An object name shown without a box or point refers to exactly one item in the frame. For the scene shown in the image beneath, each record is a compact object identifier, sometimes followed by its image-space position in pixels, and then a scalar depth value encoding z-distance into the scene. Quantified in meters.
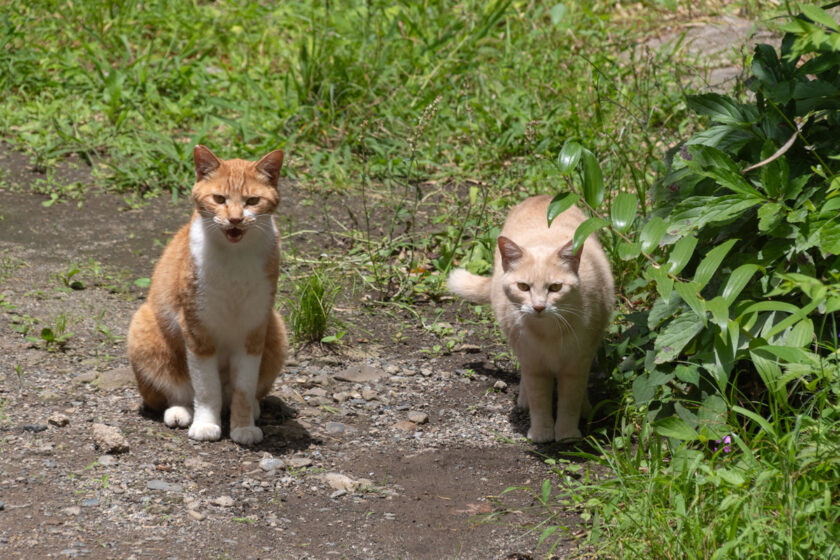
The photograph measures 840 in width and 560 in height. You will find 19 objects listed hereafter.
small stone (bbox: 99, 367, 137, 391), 8.50
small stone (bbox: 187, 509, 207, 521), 6.61
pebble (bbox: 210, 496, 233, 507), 6.86
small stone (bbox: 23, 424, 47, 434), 7.50
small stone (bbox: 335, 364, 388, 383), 9.23
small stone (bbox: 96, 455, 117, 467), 7.14
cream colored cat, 7.68
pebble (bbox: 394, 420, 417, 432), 8.39
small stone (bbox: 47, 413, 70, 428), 7.61
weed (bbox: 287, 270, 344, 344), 9.59
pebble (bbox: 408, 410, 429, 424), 8.49
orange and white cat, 7.50
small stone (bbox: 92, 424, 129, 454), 7.27
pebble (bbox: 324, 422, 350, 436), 8.27
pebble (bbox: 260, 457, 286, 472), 7.50
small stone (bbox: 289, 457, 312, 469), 7.59
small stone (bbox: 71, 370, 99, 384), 8.48
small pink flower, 6.31
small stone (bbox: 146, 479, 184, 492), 6.94
